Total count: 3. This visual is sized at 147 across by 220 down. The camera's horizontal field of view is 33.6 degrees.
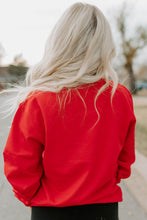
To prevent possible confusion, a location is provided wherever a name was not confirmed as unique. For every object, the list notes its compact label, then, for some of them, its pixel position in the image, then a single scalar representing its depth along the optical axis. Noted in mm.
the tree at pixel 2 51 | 51434
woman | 1152
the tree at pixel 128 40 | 25938
